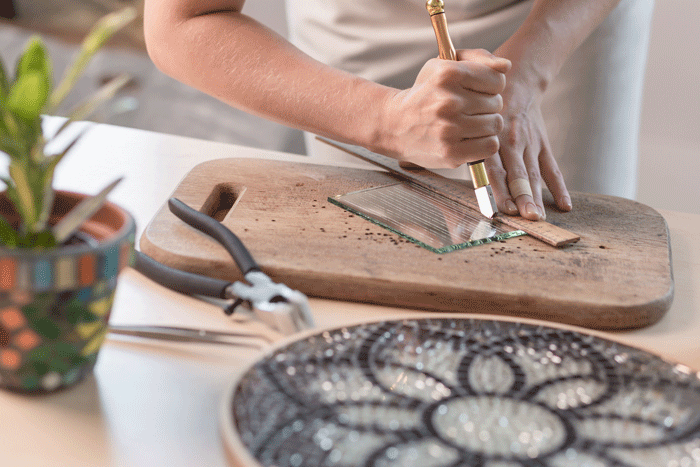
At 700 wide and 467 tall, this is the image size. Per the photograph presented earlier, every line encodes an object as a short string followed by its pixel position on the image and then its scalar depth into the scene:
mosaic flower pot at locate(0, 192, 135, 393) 0.89
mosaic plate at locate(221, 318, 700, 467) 0.88
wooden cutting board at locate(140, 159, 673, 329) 1.02
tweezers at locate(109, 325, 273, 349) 0.96
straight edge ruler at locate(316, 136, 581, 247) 1.10
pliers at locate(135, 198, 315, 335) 0.98
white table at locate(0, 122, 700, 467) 0.90
